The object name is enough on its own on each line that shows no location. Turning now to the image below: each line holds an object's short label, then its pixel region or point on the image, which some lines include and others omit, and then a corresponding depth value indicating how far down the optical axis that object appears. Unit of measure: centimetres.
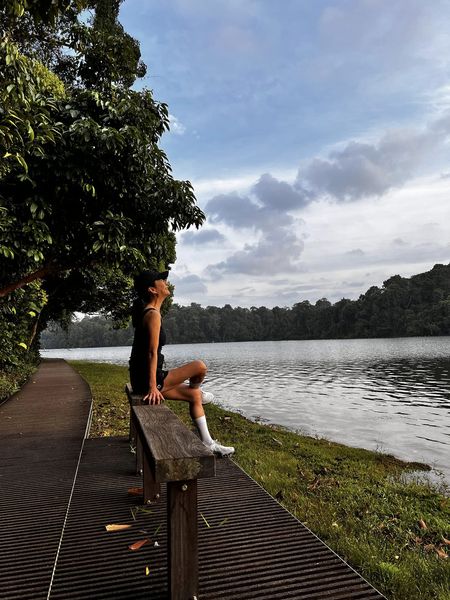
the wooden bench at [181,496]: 235
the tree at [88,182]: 670
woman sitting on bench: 436
